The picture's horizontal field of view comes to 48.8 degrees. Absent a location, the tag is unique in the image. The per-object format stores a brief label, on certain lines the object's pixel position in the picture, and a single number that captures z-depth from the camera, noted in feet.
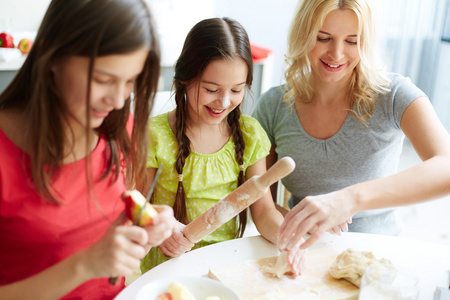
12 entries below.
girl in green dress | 4.62
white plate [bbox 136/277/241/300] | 3.21
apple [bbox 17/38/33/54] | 8.43
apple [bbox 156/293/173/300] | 3.19
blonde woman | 4.91
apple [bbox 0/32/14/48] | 8.19
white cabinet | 13.71
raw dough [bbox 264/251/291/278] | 3.76
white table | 3.82
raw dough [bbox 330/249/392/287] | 3.64
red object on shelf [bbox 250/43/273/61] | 9.22
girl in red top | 2.84
